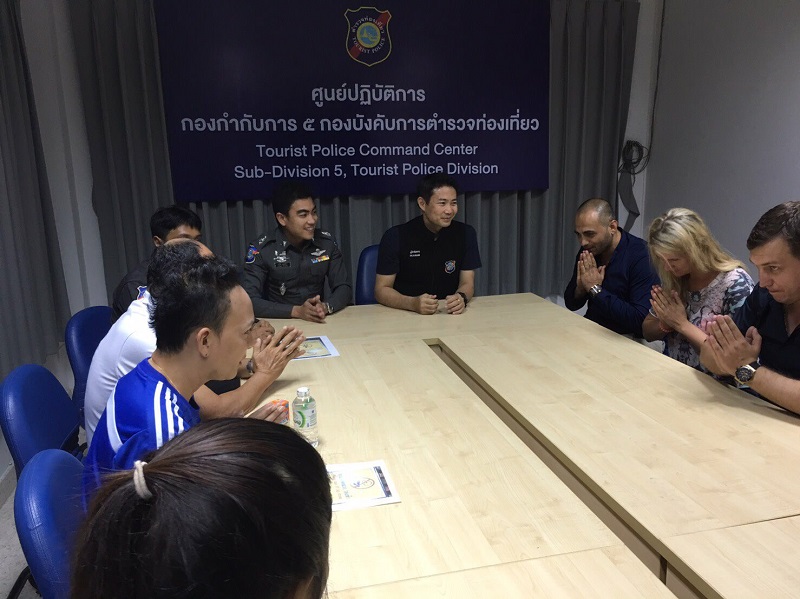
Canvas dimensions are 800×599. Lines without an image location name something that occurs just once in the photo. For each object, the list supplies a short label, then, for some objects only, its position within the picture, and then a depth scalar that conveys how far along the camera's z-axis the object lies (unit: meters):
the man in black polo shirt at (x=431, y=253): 3.03
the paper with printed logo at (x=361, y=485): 1.28
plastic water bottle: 1.55
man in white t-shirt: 1.57
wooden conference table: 1.05
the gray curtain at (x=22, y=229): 2.66
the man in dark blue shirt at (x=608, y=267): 2.72
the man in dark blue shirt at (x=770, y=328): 1.62
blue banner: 3.38
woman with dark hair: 0.49
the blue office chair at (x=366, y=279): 3.25
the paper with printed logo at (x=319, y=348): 2.27
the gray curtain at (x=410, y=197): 3.29
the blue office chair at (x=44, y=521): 0.96
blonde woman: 2.15
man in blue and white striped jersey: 1.21
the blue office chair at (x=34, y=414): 1.48
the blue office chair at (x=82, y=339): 2.19
